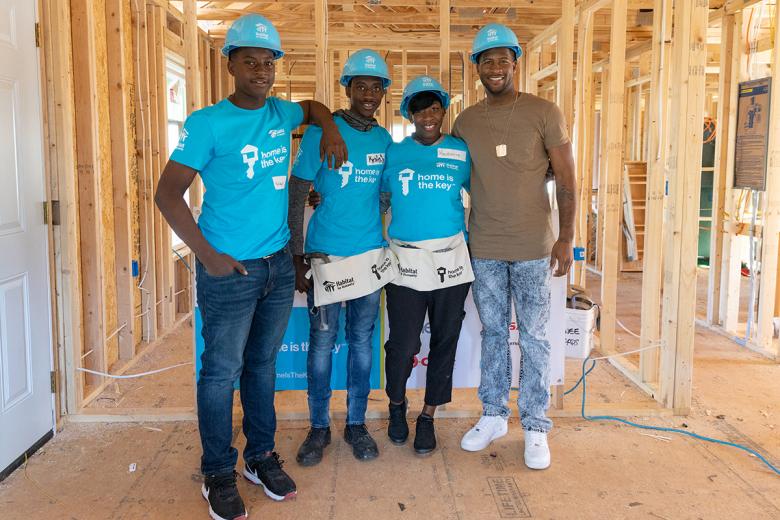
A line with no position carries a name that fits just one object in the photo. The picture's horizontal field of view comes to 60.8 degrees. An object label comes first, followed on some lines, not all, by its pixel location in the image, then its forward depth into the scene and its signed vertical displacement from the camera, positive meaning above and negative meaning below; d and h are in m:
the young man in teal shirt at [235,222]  2.28 -0.14
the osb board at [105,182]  4.29 +0.01
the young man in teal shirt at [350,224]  2.73 -0.17
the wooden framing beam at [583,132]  4.86 +0.47
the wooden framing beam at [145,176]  4.79 +0.06
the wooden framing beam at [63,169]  3.13 +0.07
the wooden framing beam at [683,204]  3.39 -0.10
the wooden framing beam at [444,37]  3.34 +0.74
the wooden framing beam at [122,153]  4.39 +0.20
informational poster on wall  4.84 +0.38
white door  2.81 -0.29
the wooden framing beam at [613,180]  4.23 +0.03
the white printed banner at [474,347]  3.39 -0.83
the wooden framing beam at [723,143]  5.24 +0.34
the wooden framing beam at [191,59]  3.17 +0.59
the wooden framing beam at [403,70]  6.89 +1.19
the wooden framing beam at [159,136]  5.09 +0.37
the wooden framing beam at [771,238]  4.70 -0.38
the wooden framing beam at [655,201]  3.84 -0.09
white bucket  3.80 -0.84
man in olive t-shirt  2.80 -0.12
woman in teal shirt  2.79 -0.19
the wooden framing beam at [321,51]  3.28 +0.65
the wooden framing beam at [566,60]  3.30 +0.63
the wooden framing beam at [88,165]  3.68 +0.10
